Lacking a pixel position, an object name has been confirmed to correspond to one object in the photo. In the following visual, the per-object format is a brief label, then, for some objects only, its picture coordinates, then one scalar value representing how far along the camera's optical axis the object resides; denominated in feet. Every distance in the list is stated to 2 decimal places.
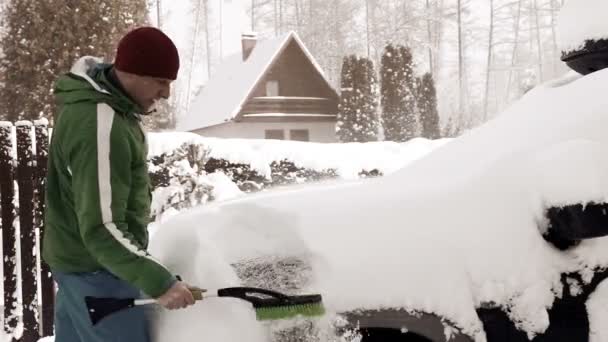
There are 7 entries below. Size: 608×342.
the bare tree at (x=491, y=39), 128.36
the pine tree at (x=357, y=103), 76.07
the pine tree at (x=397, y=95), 79.51
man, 5.94
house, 86.33
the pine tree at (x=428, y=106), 85.71
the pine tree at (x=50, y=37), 45.68
